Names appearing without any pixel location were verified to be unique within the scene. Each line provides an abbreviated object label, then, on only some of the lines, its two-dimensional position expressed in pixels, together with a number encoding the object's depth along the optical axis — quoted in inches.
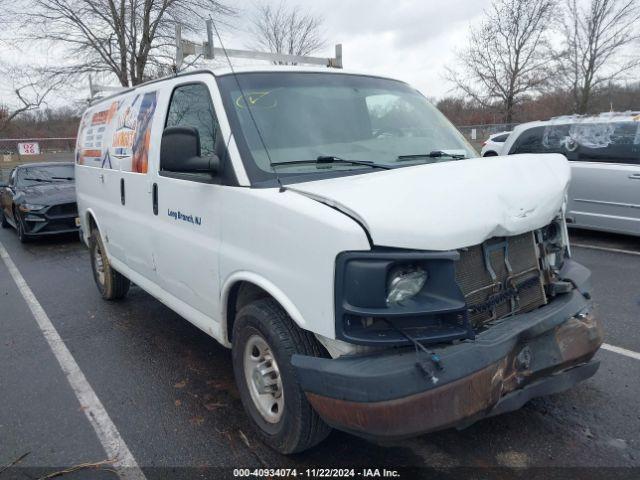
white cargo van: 89.8
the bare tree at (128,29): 622.8
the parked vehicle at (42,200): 400.2
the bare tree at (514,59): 940.6
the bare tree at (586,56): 868.6
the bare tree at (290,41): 892.0
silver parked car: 297.3
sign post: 817.5
